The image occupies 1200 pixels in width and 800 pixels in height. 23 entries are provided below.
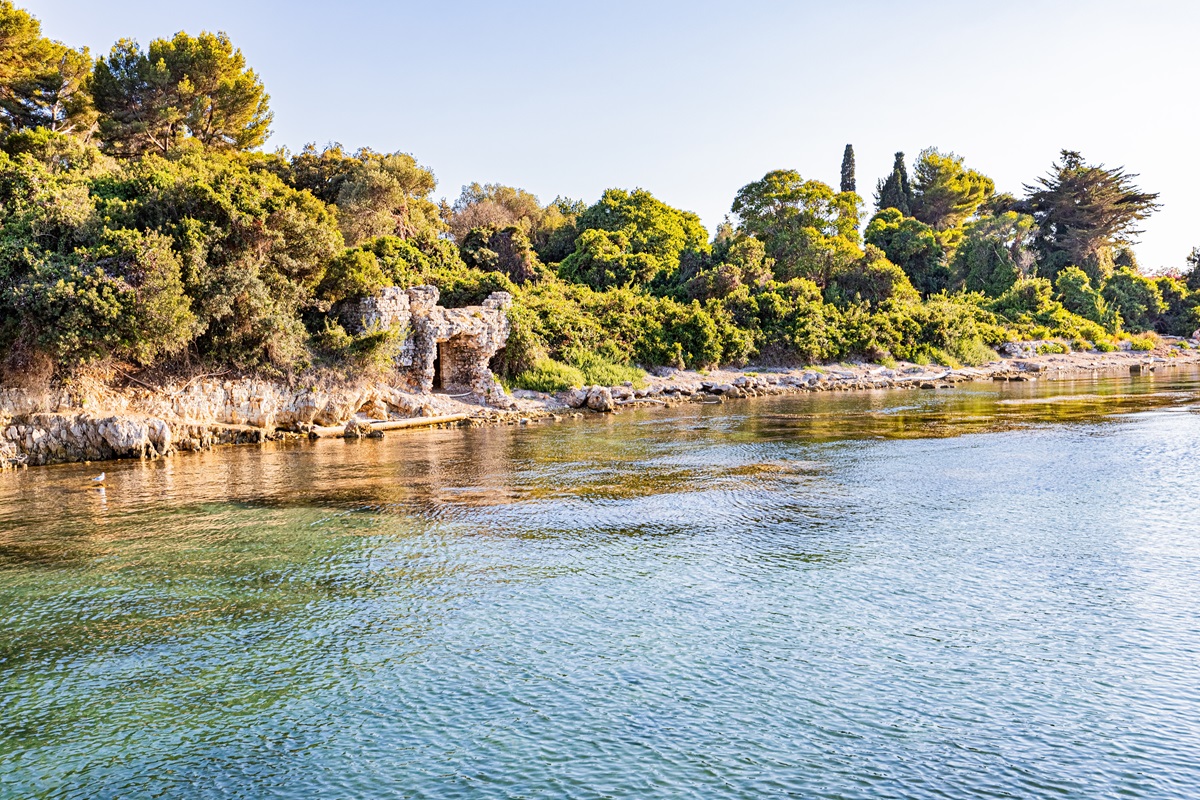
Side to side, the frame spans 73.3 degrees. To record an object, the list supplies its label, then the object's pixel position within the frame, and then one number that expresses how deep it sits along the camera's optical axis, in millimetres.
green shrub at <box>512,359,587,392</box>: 43469
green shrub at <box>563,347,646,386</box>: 46938
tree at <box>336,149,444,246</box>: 48625
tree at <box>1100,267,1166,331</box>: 80375
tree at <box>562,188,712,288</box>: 63969
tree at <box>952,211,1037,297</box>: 80812
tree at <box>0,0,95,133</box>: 41906
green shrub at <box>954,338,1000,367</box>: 64312
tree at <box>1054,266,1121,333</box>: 78312
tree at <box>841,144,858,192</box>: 96062
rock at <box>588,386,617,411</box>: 42031
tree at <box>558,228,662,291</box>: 62656
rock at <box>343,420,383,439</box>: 33484
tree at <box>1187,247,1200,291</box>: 86250
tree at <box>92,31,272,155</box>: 46344
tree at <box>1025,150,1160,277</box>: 84438
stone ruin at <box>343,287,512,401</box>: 36125
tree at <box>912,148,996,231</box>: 91438
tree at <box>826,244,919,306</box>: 68188
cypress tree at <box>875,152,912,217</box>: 93625
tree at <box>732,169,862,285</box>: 68750
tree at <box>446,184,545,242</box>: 71625
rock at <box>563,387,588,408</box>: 42750
